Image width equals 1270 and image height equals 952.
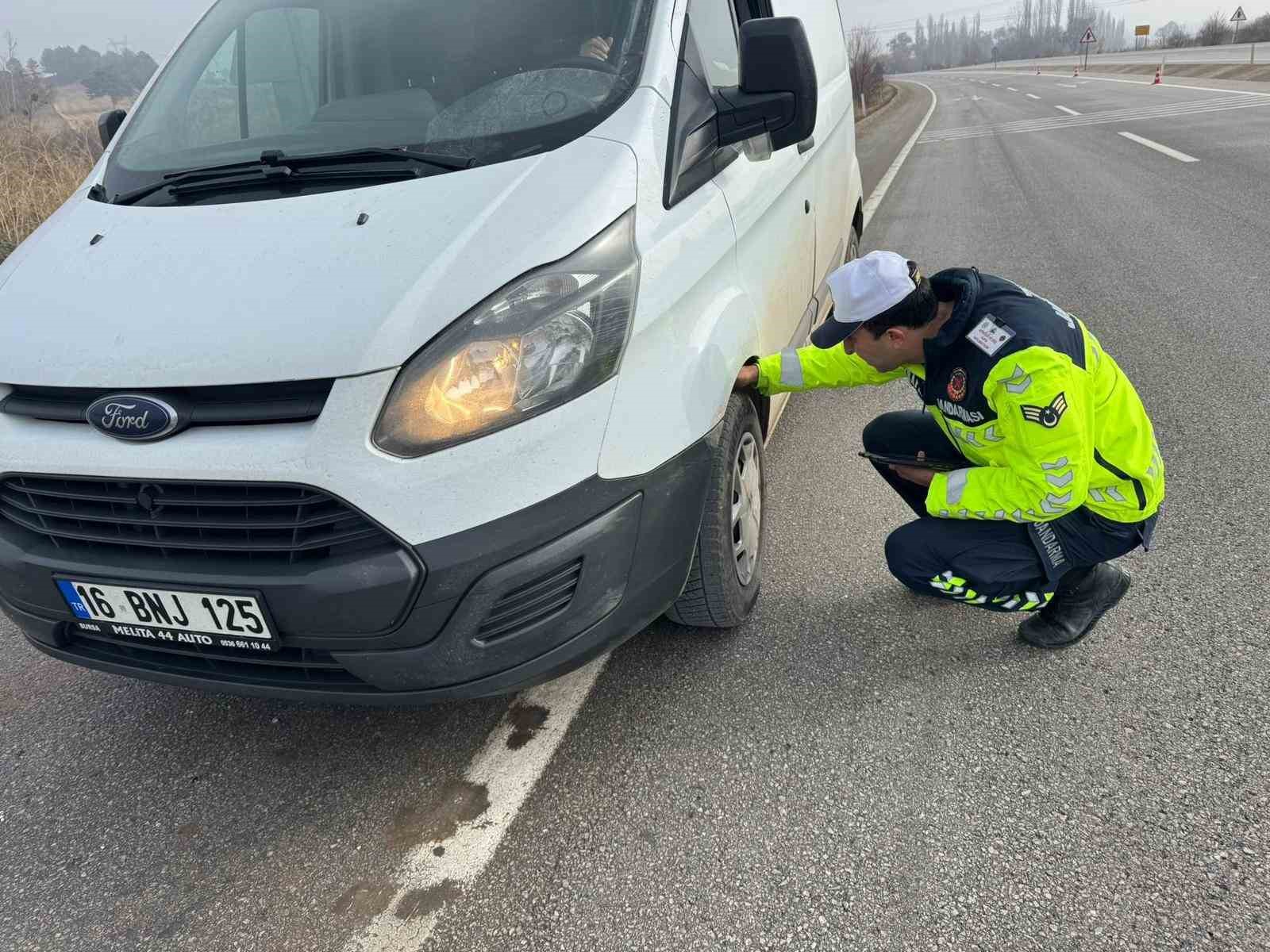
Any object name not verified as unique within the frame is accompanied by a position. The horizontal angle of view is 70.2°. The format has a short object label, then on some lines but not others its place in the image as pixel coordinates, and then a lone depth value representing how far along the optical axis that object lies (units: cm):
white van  174
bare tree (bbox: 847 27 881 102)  2922
